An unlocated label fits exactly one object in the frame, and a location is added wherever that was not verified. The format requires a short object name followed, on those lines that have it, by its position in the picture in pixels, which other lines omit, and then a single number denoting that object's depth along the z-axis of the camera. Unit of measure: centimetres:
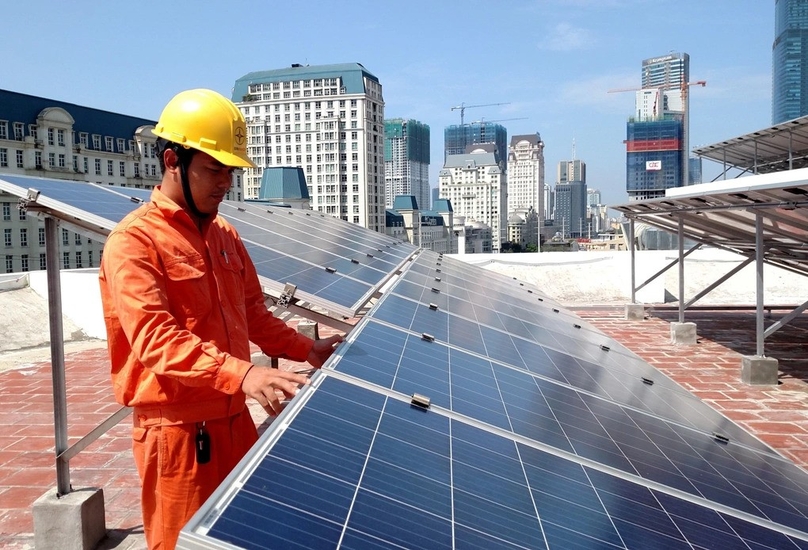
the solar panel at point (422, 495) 172
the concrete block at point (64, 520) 462
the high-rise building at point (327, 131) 10544
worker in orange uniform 245
